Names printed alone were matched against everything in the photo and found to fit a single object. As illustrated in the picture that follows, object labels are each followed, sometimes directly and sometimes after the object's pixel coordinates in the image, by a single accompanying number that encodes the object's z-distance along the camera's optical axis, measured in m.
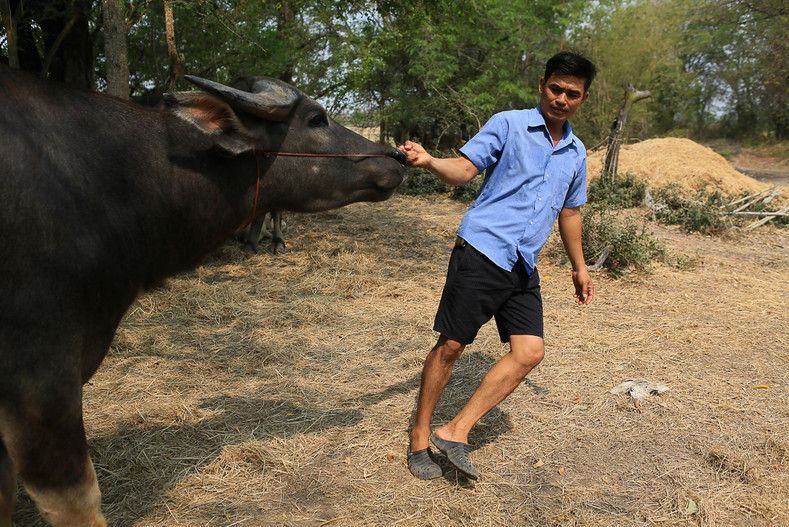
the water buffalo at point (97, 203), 1.87
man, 2.86
